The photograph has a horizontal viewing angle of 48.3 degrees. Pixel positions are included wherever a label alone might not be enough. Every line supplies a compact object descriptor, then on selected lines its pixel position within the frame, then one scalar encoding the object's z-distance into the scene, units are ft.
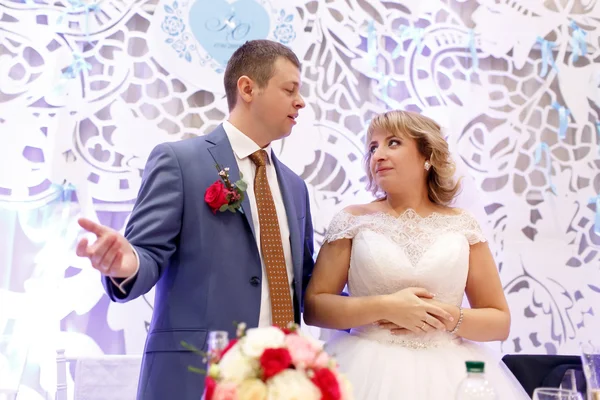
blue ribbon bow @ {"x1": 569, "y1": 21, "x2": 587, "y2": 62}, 12.18
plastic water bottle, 4.75
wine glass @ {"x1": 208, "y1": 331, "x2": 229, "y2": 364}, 4.23
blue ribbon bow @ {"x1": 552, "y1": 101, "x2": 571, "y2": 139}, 11.97
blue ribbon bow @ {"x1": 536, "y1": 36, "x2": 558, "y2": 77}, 12.09
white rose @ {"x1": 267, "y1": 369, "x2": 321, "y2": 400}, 3.75
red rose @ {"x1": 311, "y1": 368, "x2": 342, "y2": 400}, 3.86
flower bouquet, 3.80
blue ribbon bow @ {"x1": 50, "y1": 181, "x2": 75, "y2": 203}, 10.27
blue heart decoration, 10.97
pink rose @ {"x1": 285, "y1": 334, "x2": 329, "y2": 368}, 3.95
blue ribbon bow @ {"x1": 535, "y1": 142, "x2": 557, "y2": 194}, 11.79
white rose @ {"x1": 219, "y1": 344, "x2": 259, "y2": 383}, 3.90
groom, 7.07
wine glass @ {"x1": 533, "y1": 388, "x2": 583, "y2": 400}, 5.47
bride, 7.84
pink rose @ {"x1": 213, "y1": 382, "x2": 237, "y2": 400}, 3.81
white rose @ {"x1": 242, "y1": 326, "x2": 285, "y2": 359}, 3.96
